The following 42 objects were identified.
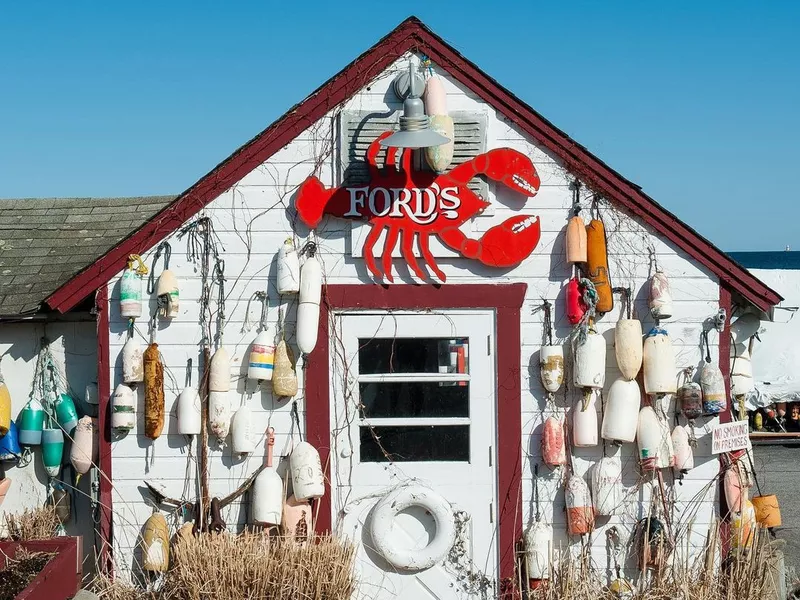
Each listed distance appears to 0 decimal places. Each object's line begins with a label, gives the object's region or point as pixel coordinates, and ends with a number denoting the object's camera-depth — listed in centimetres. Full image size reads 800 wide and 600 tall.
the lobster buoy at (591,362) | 764
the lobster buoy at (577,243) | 772
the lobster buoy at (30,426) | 837
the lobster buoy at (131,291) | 772
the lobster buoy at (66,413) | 838
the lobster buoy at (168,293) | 773
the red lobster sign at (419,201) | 780
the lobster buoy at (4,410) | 821
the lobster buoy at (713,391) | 771
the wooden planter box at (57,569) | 675
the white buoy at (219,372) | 772
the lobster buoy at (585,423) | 773
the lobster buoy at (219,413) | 775
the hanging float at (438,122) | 764
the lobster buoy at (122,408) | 775
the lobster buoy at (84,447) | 802
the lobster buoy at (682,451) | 775
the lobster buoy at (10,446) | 834
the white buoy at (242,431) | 774
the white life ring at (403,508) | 778
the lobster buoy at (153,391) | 772
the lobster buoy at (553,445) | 772
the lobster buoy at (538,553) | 770
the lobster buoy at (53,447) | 834
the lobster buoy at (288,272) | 771
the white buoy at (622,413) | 767
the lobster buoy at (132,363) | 777
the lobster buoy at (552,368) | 773
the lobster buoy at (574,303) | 775
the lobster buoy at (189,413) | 773
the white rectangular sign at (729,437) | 772
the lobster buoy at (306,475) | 764
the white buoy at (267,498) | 763
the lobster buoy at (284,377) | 768
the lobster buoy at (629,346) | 767
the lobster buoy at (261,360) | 768
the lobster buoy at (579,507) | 772
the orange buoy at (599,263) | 777
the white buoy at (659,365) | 766
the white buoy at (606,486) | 772
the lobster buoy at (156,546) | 767
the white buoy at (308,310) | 764
